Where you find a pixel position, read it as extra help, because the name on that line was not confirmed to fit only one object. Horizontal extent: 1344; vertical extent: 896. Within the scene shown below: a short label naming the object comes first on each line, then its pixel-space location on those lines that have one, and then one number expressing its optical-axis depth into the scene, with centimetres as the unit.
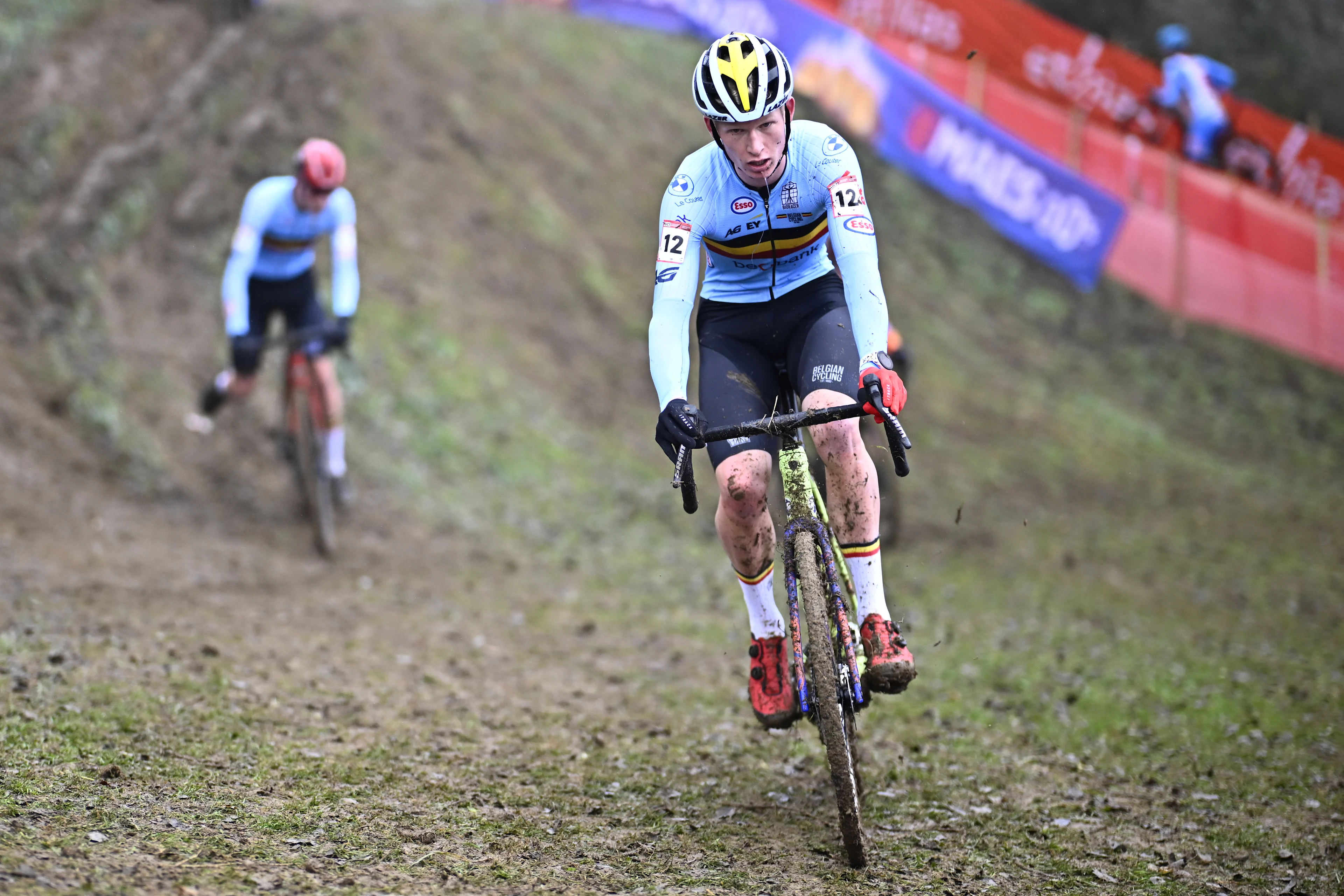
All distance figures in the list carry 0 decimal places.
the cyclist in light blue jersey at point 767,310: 1026
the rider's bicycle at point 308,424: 2012
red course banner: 3903
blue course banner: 4134
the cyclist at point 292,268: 1923
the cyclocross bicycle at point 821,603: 948
